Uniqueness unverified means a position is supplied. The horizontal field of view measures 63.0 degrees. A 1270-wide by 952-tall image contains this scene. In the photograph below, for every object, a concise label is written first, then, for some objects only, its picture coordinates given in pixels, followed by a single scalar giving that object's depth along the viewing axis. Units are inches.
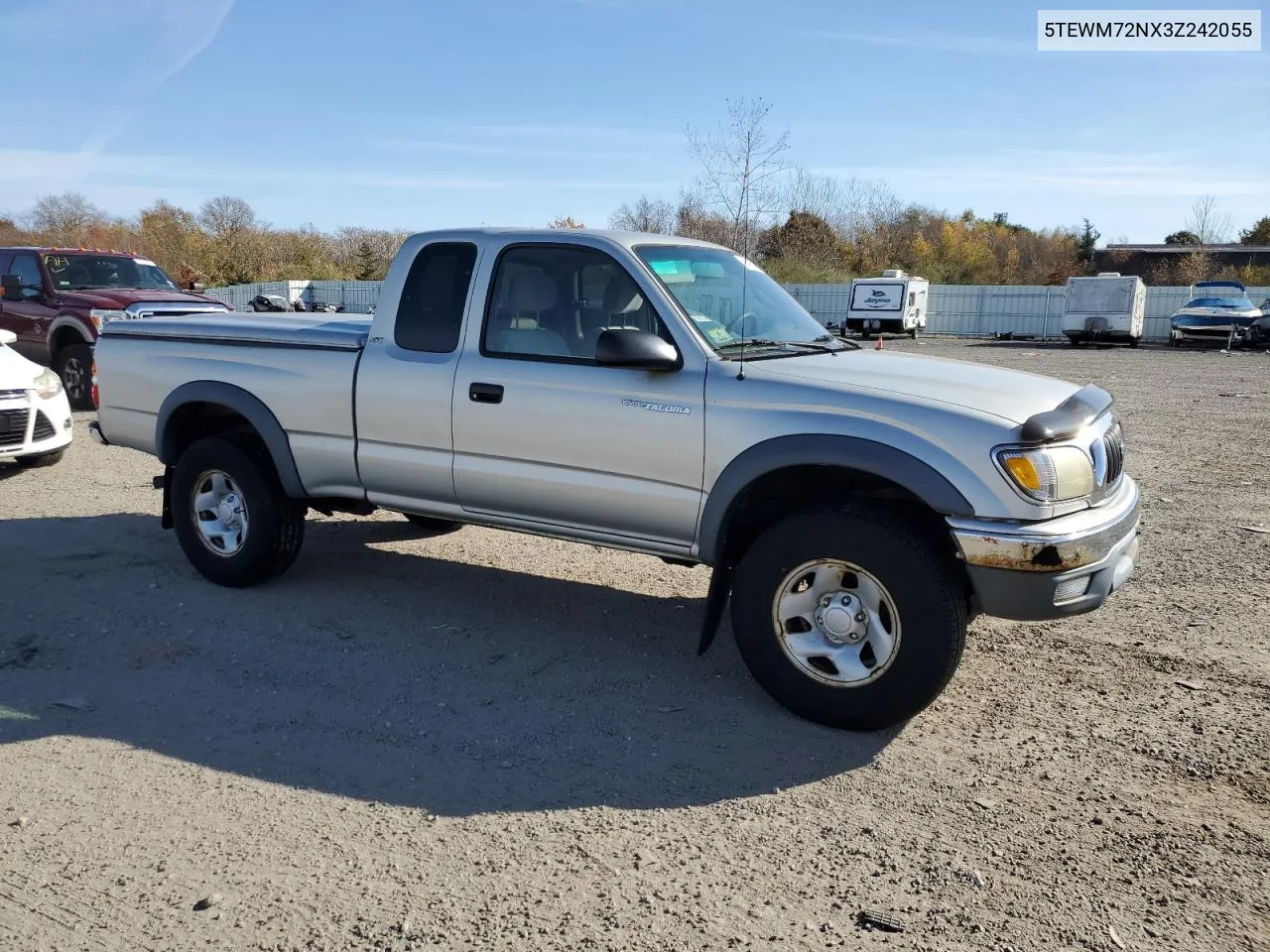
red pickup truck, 497.7
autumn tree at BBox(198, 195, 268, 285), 1793.8
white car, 350.6
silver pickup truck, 154.0
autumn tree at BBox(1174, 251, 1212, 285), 1993.1
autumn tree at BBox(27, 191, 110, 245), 2332.7
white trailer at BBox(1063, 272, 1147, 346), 1244.5
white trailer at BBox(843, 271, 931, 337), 1413.6
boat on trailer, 1192.2
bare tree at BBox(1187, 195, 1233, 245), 2255.2
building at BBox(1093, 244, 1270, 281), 2275.2
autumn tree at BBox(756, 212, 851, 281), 1736.0
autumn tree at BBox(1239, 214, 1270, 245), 2445.6
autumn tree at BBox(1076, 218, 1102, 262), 2427.4
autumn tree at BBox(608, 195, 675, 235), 1186.5
